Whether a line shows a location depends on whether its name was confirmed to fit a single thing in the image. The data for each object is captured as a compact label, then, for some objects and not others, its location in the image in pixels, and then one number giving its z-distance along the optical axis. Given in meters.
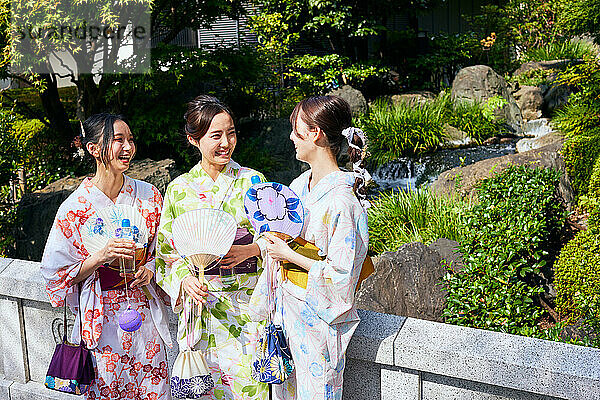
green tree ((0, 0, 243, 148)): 6.44
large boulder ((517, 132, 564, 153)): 10.57
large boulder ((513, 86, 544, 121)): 13.68
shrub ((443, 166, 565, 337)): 4.85
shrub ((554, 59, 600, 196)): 7.77
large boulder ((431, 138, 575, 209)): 7.49
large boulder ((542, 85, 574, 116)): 13.42
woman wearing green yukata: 2.90
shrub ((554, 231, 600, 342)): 4.90
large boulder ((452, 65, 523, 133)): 13.16
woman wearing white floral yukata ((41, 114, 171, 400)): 2.96
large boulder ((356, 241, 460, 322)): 4.82
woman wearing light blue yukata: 2.58
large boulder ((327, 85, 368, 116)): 12.95
